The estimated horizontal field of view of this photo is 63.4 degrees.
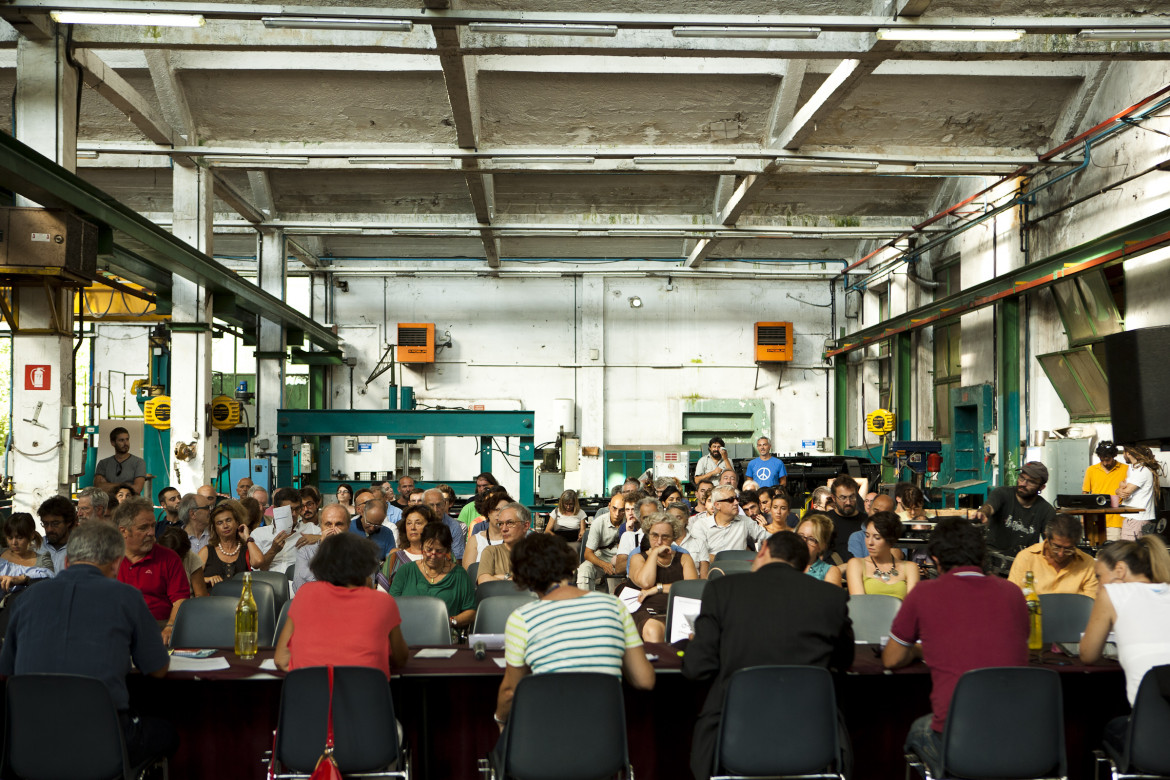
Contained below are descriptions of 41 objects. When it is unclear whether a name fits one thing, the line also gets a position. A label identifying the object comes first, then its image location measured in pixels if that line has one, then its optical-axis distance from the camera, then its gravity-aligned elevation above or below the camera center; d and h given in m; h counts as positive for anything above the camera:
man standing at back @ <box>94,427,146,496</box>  8.53 -0.36
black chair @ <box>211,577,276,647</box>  4.91 -0.93
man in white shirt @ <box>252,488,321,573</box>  6.30 -0.80
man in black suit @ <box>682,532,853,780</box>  3.21 -0.68
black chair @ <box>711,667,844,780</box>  3.11 -0.99
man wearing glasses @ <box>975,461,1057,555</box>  6.26 -0.57
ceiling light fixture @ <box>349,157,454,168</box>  10.55 +2.99
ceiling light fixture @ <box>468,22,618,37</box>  6.89 +2.96
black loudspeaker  5.95 +0.27
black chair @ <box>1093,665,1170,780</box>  3.22 -1.05
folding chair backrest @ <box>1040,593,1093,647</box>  4.61 -0.92
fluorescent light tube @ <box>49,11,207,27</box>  6.63 +2.92
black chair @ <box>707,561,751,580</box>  5.77 -0.85
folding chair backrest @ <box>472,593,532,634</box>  4.58 -0.90
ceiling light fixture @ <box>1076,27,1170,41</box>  6.97 +2.93
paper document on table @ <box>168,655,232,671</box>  3.69 -0.93
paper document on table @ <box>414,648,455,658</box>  3.94 -0.95
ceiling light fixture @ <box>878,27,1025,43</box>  6.92 +2.90
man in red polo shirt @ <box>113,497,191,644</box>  4.66 -0.70
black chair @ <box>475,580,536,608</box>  5.11 -0.87
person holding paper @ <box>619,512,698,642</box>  5.20 -0.79
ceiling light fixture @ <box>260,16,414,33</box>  6.67 +2.88
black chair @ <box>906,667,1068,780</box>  3.09 -0.98
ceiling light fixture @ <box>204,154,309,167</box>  10.26 +2.94
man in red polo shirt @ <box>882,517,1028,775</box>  3.30 -0.69
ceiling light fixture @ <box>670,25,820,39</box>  6.96 +2.96
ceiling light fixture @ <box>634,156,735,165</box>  10.42 +2.97
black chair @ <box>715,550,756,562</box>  6.45 -0.87
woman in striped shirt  3.13 -0.67
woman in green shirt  5.00 -0.81
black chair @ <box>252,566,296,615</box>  5.26 -0.86
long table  3.90 -1.20
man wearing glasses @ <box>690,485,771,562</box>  6.77 -0.72
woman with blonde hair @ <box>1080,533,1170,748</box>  3.34 -0.66
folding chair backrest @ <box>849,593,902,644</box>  4.55 -0.91
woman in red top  3.27 -0.65
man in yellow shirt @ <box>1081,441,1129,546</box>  7.86 -0.41
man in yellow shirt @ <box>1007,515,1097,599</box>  4.71 -0.71
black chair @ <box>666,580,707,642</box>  4.83 -0.82
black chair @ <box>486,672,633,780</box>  2.99 -0.96
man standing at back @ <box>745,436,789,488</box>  10.77 -0.48
